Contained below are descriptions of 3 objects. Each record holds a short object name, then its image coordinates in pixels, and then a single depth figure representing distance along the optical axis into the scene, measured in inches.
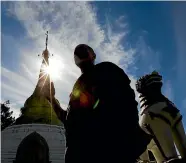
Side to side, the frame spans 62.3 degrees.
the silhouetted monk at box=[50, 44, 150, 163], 39.6
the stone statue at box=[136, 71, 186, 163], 68.2
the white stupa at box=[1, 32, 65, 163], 511.0
